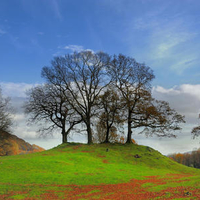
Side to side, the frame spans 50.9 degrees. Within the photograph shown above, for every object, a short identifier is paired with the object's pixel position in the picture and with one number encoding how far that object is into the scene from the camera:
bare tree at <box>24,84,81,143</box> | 49.84
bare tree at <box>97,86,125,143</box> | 46.12
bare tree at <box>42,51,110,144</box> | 49.28
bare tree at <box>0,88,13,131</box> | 49.41
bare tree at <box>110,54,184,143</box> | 45.81
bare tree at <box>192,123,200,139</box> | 42.83
